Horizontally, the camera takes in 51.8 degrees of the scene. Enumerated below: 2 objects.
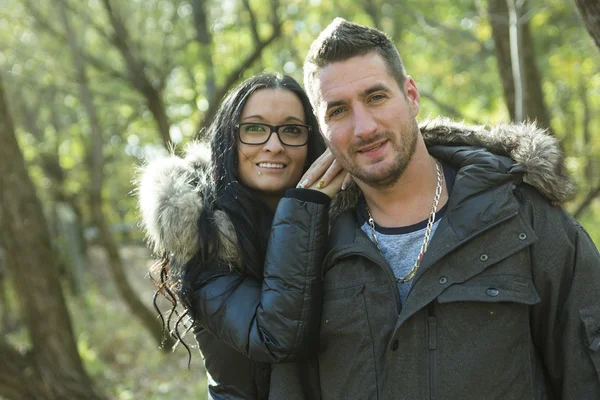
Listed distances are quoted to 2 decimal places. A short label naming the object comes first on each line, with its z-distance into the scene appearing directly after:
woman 2.64
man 2.34
